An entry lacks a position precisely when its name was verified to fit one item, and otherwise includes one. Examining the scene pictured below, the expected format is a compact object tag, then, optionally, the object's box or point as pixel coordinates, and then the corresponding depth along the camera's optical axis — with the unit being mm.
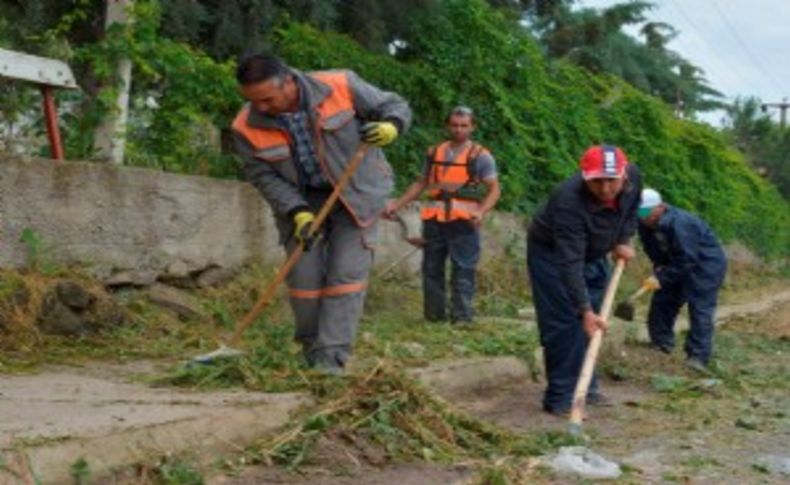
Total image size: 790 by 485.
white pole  7953
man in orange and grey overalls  5734
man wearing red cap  6113
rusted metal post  7461
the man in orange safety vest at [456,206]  8781
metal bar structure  7184
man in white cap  8641
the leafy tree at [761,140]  42625
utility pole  60250
